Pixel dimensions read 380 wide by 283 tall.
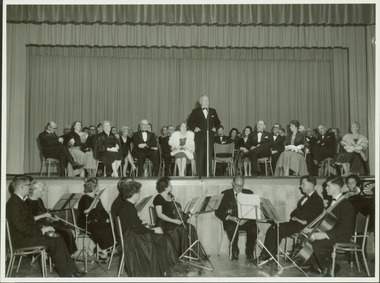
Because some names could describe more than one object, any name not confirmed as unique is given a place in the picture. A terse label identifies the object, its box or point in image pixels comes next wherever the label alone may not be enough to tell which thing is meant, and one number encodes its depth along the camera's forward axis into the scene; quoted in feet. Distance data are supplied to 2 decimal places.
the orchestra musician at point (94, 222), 23.11
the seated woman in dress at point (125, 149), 33.76
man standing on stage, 29.45
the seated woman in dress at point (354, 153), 30.86
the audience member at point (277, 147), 32.91
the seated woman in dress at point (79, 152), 32.49
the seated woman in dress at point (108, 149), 31.48
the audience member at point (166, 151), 35.29
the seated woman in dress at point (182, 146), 31.83
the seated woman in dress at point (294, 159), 31.53
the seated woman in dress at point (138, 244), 19.21
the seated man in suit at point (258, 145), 32.73
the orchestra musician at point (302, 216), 22.27
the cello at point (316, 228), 19.62
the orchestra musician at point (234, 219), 23.98
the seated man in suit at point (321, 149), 33.56
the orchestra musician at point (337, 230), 19.60
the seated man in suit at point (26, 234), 18.81
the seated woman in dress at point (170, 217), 22.20
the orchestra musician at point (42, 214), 21.91
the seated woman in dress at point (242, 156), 35.29
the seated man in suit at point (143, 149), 33.63
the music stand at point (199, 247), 20.44
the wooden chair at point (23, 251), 18.90
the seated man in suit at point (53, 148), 31.71
